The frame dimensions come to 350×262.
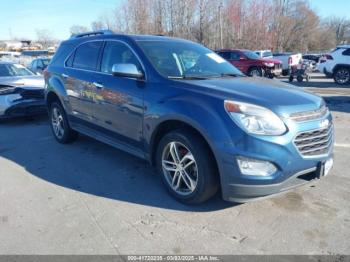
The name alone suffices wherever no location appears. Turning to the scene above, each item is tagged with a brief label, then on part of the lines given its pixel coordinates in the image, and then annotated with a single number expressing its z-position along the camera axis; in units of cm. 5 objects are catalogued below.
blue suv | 309
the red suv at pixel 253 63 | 1836
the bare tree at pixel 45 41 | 9302
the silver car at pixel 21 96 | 784
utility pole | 4177
